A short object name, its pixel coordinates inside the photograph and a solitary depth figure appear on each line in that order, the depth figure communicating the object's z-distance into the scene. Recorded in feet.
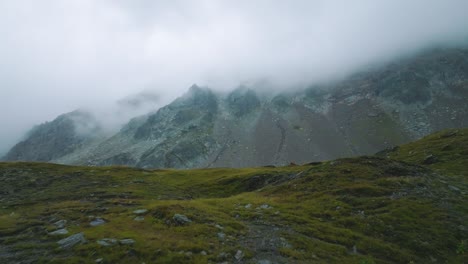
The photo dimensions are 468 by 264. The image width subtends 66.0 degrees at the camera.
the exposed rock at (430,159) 216.04
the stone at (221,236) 85.67
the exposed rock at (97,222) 100.42
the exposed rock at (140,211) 108.55
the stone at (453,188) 130.72
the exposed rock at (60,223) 101.54
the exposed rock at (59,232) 92.64
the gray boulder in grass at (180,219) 94.53
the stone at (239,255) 75.19
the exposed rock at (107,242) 79.92
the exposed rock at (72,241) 83.01
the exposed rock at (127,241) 80.27
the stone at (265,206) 118.29
